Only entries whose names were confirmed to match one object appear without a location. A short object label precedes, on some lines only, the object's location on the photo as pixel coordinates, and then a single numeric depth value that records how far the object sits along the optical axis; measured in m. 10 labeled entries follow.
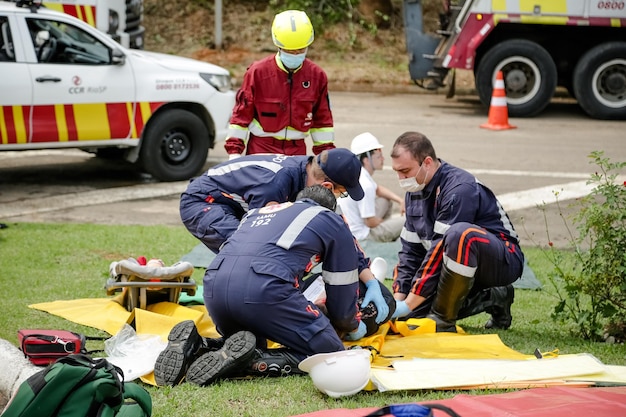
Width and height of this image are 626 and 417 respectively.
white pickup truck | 20.27
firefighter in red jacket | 14.53
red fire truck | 30.22
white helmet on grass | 9.15
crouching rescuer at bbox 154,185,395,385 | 9.75
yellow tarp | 9.62
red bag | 9.78
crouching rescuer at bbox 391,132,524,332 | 11.77
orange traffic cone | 29.78
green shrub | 11.40
